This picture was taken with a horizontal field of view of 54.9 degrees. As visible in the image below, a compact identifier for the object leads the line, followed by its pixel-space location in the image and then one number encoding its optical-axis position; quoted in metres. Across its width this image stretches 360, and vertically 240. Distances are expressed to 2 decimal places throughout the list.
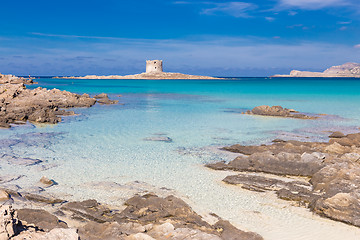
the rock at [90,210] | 6.72
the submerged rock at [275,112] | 23.71
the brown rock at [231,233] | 5.91
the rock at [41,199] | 7.61
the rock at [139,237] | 5.03
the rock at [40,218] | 5.57
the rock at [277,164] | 10.00
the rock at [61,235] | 4.18
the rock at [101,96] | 38.60
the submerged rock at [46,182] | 9.02
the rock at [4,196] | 7.20
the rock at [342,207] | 6.84
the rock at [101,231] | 5.32
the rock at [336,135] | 15.61
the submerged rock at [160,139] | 15.04
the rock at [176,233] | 5.29
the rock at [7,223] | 4.12
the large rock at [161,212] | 6.29
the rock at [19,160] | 11.00
